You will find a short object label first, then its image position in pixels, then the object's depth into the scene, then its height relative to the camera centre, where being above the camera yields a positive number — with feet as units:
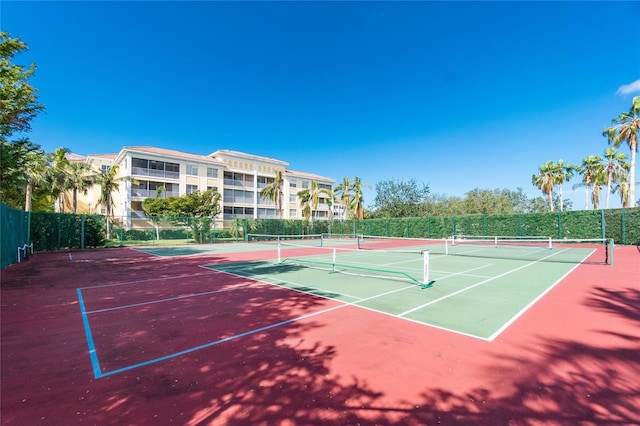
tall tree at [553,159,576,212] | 144.77 +23.22
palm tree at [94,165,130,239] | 117.80 +16.35
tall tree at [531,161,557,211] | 145.48 +20.16
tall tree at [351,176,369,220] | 148.55 +11.64
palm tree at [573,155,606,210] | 130.24 +19.97
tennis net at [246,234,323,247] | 110.87 -7.71
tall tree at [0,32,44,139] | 30.94 +15.24
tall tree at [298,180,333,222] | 138.92 +11.78
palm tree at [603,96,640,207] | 92.84 +28.92
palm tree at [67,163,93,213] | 105.82 +17.08
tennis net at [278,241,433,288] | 35.99 -7.39
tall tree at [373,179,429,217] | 171.63 +11.47
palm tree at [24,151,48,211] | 87.32 +13.50
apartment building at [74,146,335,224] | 134.31 +23.21
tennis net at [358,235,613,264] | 53.83 -8.04
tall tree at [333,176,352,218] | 152.46 +15.52
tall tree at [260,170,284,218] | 143.37 +16.42
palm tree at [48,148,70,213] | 99.60 +17.93
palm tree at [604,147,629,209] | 118.93 +21.90
